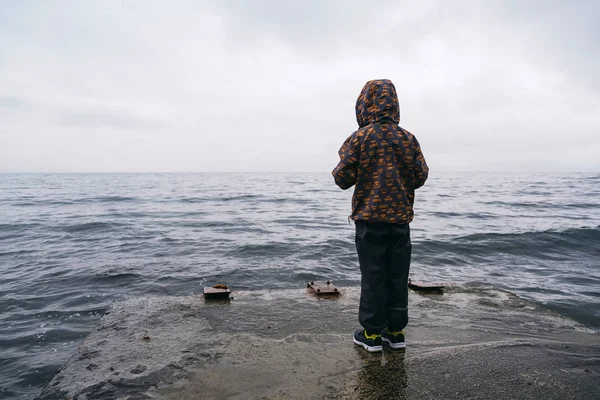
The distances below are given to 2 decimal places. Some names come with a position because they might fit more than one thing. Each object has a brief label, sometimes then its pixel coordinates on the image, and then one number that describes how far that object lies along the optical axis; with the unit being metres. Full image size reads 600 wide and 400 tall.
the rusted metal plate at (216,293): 3.98
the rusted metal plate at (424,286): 4.47
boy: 2.79
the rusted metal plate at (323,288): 4.18
